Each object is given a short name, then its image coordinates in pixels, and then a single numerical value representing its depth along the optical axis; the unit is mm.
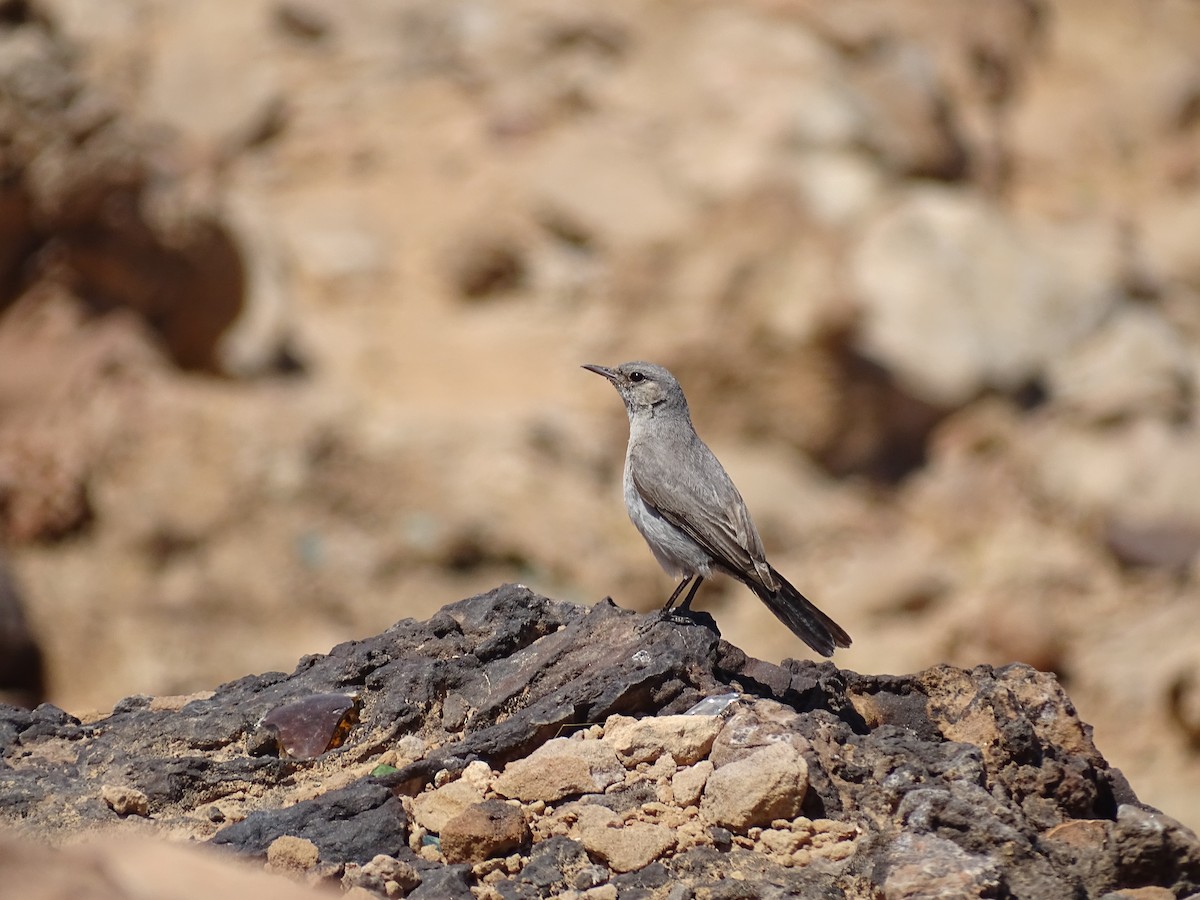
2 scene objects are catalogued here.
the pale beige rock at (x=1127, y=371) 34656
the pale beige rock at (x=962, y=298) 35812
